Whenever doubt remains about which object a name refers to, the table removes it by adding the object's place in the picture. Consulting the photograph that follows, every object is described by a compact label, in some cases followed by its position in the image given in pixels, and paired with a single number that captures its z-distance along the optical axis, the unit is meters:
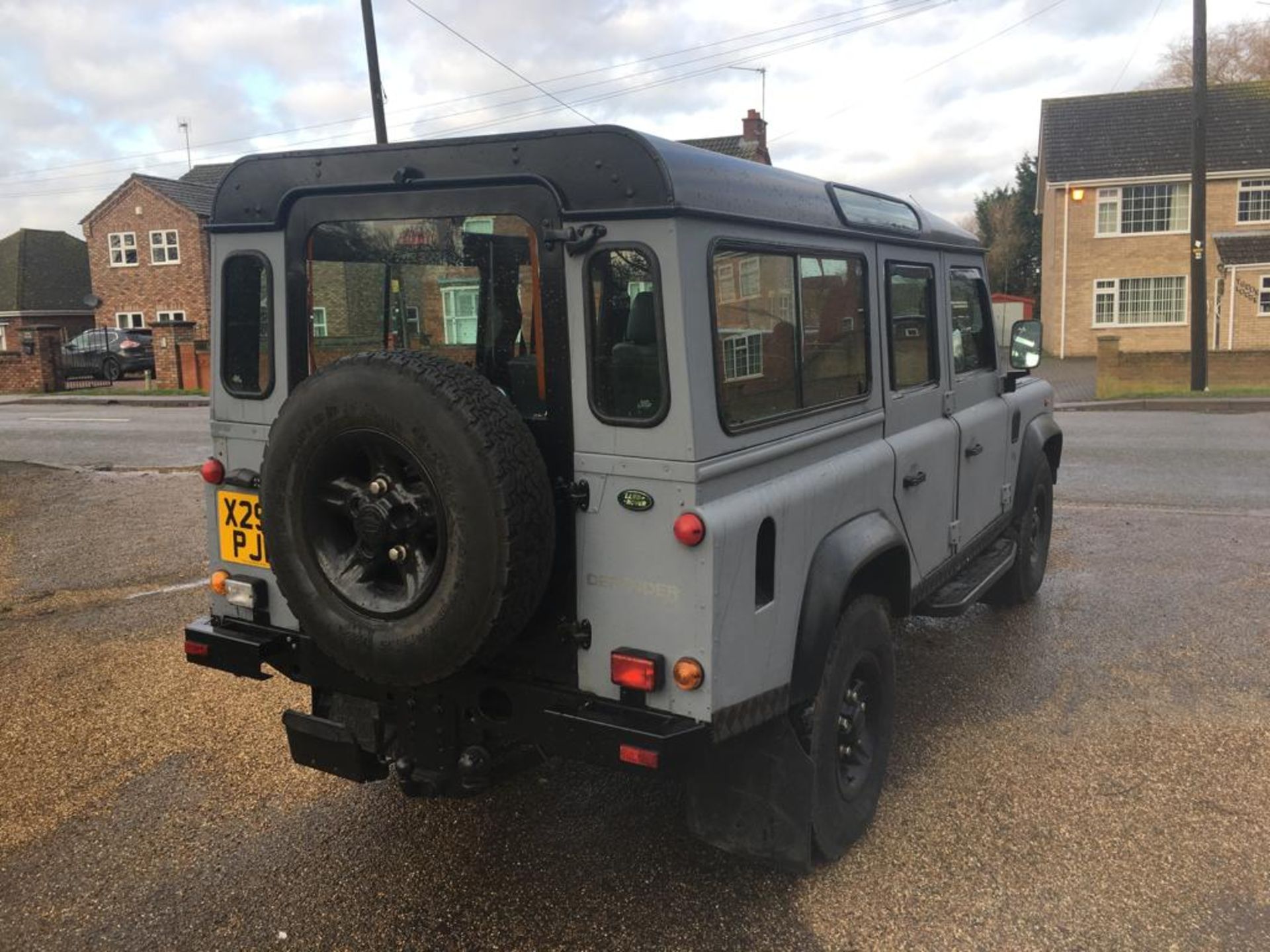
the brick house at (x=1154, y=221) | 30.14
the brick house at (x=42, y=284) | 44.41
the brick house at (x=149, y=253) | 37.56
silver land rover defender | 2.61
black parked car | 30.80
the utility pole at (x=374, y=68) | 16.98
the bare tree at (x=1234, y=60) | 46.66
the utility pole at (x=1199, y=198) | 18.17
